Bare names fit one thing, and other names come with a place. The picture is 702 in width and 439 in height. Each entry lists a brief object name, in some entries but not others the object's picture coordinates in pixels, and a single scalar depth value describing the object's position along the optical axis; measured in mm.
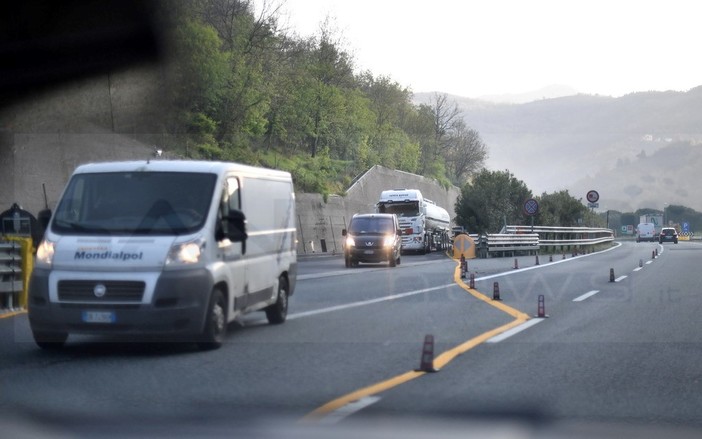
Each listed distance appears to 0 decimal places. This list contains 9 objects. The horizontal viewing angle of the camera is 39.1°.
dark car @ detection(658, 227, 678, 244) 102250
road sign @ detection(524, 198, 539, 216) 49469
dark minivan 37156
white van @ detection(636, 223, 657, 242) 126750
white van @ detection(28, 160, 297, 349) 10828
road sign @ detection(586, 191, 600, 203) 58312
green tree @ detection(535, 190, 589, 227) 69500
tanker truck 55281
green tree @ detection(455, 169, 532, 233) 66500
